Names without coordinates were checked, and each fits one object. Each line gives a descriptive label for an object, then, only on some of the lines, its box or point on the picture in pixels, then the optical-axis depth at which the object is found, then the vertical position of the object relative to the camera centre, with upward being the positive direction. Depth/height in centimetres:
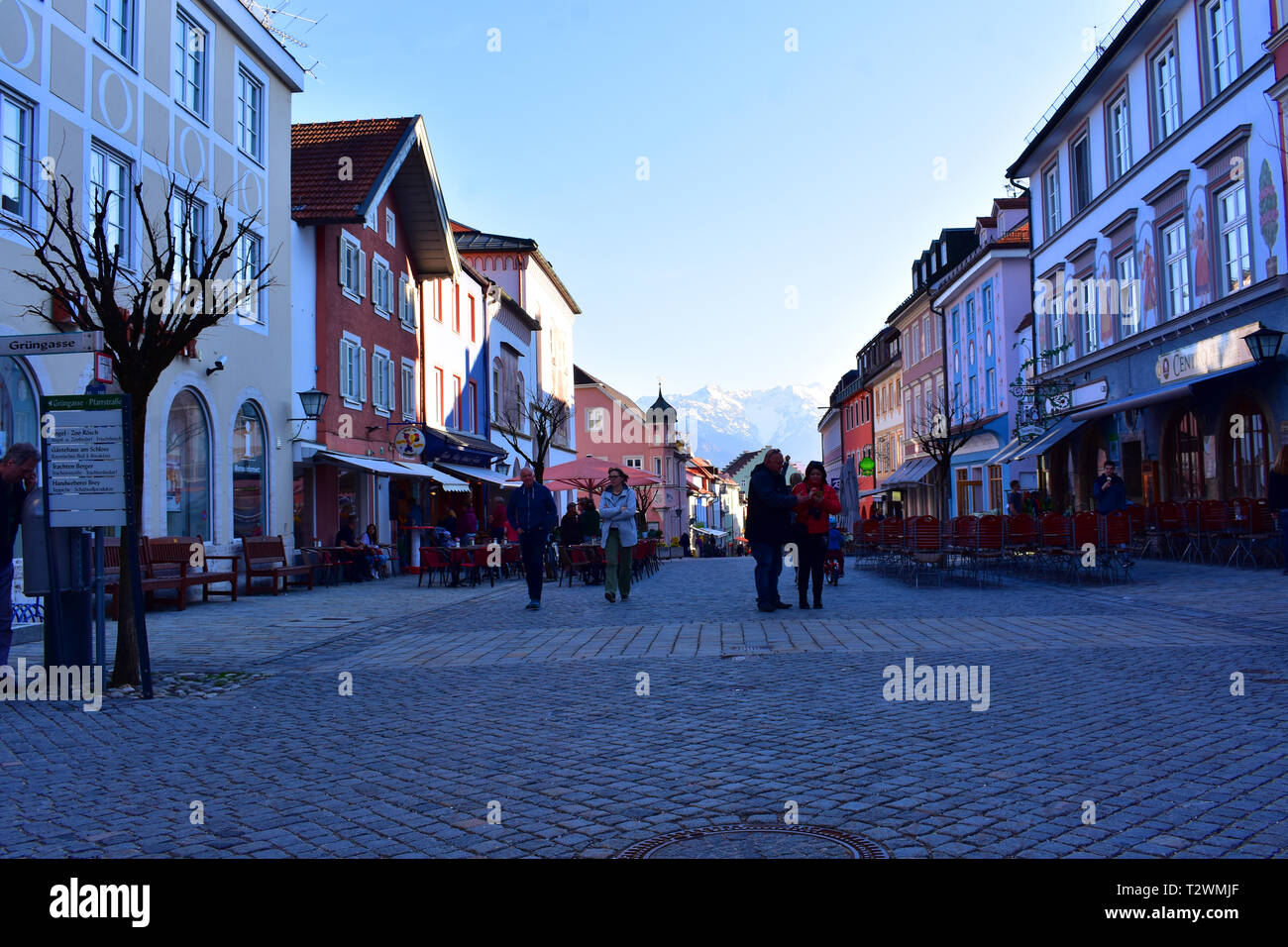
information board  777 +55
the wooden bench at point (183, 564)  1534 -34
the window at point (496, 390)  4047 +527
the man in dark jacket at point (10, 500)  762 +31
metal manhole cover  373 -110
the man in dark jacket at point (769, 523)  1266 +4
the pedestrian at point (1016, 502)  3209 +56
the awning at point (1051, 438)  2931 +222
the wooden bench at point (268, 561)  1844 -40
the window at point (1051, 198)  3161 +938
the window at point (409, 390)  2980 +395
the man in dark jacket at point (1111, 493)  1770 +41
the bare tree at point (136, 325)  806 +164
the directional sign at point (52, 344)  764 +141
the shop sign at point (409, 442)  2734 +231
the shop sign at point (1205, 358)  1942 +303
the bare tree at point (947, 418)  4206 +420
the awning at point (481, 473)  3133 +176
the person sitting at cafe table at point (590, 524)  2122 +13
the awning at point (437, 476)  2580 +140
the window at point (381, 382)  2689 +381
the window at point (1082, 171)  2873 +924
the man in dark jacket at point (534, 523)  1436 +11
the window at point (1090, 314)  2808 +528
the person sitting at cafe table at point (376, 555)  2369 -41
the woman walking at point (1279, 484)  1429 +40
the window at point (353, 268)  2462 +613
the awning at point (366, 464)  2236 +152
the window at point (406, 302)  2970 +638
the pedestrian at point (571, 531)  2209 +0
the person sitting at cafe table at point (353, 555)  2231 -40
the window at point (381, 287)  2711 +624
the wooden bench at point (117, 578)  1356 -46
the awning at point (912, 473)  4588 +219
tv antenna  2091 +1005
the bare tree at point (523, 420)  3959 +431
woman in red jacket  1356 -5
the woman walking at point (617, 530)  1509 +0
